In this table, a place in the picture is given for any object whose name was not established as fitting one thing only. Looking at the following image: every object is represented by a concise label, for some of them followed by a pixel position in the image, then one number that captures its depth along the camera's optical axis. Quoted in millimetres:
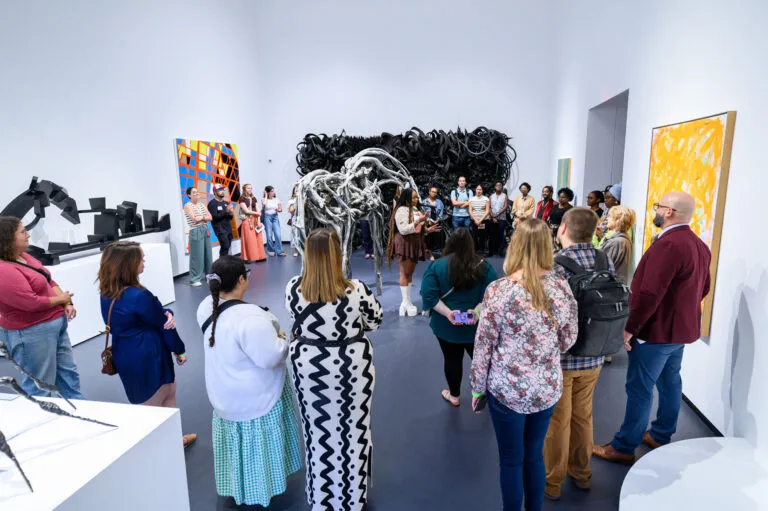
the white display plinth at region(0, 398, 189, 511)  1258
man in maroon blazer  2549
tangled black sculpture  10078
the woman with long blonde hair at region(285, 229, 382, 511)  2068
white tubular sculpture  4793
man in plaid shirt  2330
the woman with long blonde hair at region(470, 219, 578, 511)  1956
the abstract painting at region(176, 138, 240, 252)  8070
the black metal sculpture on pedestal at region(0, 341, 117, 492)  1229
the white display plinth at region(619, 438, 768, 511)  2318
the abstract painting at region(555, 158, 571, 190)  8145
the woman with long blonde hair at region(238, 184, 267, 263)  9078
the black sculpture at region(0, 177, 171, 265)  4879
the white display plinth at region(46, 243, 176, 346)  4828
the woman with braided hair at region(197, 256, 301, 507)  2164
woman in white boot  5160
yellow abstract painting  3051
